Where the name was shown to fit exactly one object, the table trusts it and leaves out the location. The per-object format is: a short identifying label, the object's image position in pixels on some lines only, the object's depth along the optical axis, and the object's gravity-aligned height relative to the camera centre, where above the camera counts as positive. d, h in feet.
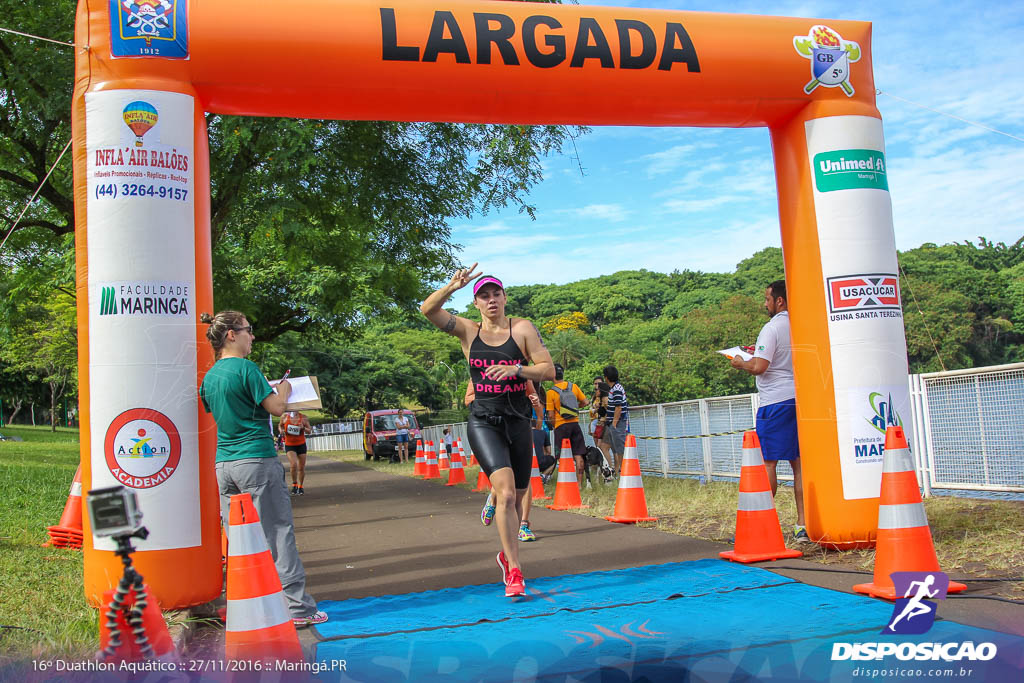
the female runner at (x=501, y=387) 17.83 +1.20
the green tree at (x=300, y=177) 34.81 +12.71
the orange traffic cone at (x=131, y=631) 8.65 -1.85
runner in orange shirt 44.52 +1.09
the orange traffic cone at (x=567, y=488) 33.22 -1.93
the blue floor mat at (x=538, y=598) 15.79 -3.14
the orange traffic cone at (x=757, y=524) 19.84 -2.25
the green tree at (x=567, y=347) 212.43 +22.65
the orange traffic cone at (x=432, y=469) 62.64 -1.61
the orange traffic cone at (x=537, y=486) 36.73 -1.98
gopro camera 7.61 -0.40
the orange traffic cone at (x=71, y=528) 26.40 -1.77
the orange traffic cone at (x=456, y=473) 52.65 -1.67
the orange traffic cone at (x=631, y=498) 28.07 -2.09
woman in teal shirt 15.71 +0.19
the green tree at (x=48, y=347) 86.60 +18.80
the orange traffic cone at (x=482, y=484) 46.44 -2.20
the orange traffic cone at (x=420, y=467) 67.21 -1.54
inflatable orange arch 17.26 +6.94
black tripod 7.80 -1.38
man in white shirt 22.09 +0.80
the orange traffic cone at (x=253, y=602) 12.35 -2.11
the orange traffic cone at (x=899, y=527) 15.64 -2.03
